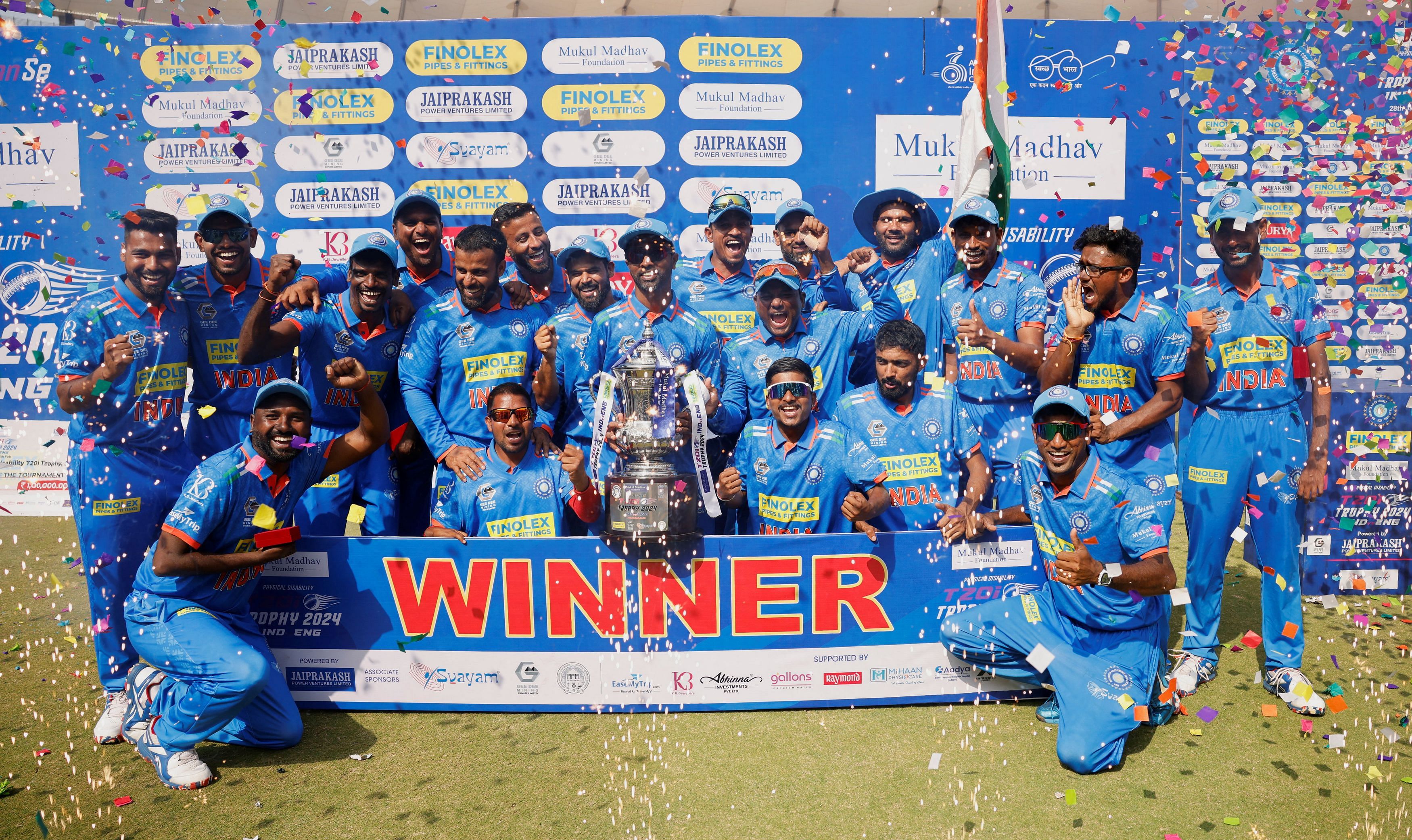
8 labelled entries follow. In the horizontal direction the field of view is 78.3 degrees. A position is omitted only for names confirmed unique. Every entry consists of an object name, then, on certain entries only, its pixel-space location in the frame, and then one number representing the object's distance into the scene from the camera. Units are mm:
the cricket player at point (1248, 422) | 5023
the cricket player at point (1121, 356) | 4895
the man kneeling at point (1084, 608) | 4137
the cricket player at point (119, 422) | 4715
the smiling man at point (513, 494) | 4898
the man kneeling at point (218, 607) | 4086
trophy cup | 4387
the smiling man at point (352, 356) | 5246
